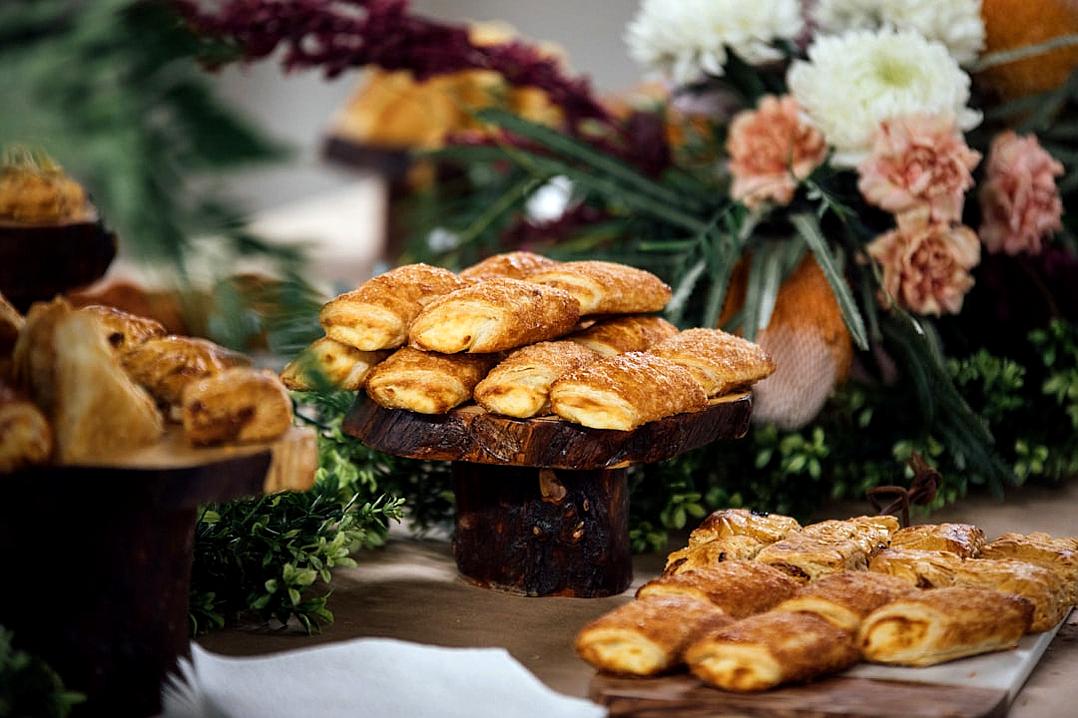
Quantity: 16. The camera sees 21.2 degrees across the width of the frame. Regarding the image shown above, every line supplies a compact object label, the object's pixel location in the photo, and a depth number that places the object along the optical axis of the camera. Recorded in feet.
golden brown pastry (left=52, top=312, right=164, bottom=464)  5.09
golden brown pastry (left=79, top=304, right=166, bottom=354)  5.45
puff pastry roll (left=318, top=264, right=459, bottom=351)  5.83
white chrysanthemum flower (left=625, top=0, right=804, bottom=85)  7.21
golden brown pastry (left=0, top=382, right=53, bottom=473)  5.02
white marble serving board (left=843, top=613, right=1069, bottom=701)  5.36
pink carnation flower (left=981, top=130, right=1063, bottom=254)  6.95
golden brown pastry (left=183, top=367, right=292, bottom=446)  5.17
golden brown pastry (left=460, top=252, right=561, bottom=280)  6.17
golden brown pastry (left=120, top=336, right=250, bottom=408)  5.33
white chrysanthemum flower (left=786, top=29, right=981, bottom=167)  6.79
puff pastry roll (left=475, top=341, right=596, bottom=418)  5.68
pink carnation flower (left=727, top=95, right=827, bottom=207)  6.92
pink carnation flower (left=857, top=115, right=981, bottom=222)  6.69
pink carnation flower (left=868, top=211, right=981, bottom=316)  6.73
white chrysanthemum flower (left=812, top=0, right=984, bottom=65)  7.05
